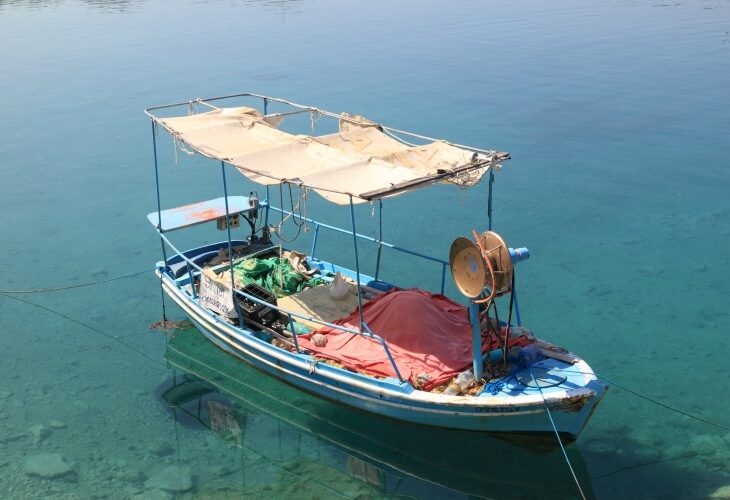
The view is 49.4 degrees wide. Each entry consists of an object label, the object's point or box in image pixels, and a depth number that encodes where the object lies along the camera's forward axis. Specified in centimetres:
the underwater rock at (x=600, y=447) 1031
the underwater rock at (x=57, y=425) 1115
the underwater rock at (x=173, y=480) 1004
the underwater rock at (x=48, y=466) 1029
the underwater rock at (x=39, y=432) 1093
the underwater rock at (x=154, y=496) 988
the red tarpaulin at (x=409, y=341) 1004
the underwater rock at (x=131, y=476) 1016
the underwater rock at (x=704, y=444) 1034
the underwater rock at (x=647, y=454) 1020
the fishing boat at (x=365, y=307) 935
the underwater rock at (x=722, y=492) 942
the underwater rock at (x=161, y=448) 1062
